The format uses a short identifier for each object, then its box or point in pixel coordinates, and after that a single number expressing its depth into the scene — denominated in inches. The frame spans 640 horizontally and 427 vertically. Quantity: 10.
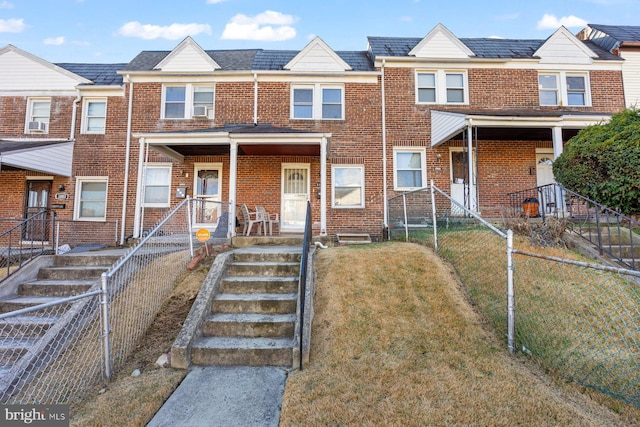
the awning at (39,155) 344.0
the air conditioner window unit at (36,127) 424.5
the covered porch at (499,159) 390.0
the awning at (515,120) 337.1
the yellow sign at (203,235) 227.8
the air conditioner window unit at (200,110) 417.1
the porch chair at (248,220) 356.6
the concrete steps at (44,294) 161.5
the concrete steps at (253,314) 143.9
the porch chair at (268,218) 383.6
